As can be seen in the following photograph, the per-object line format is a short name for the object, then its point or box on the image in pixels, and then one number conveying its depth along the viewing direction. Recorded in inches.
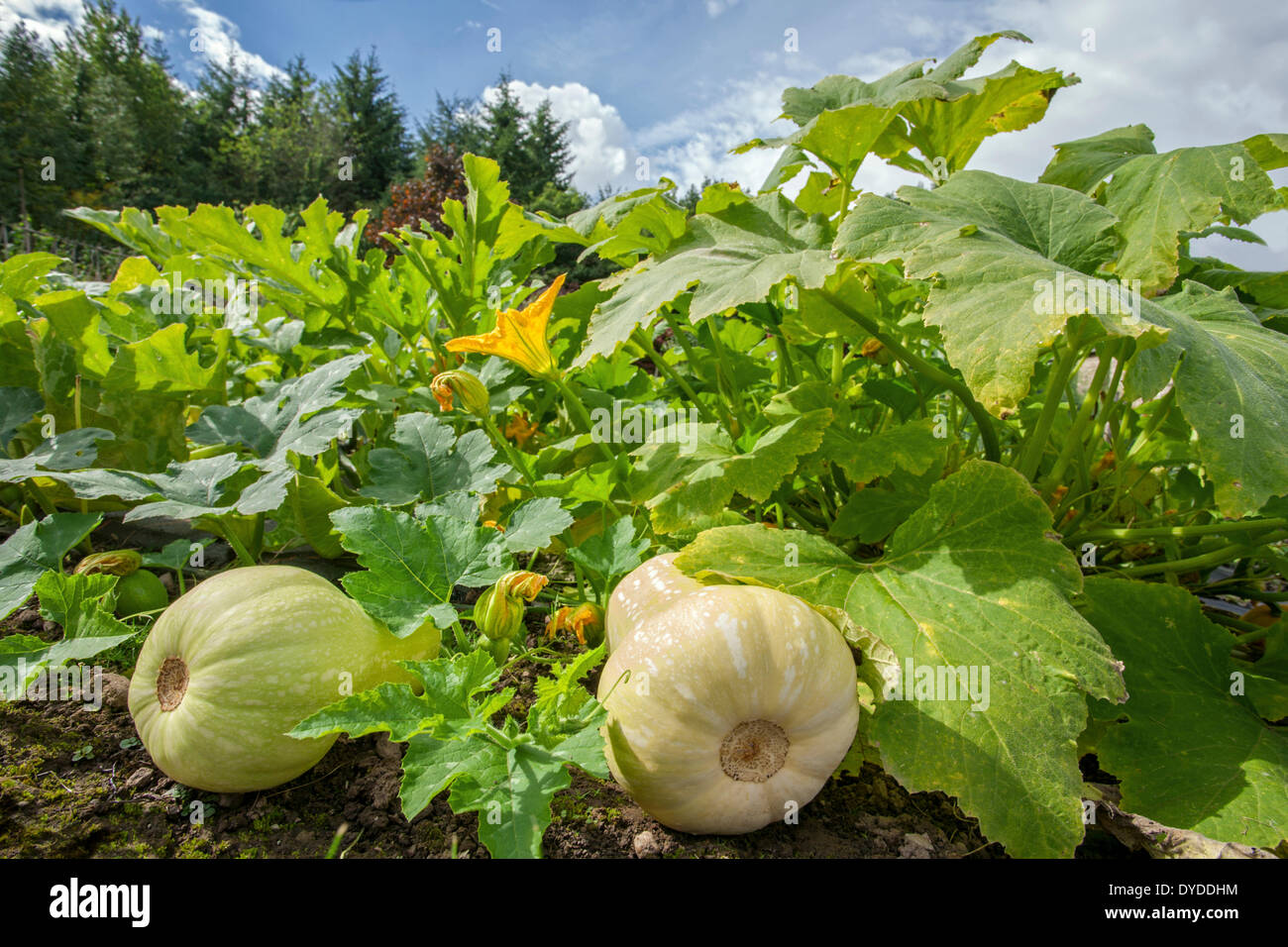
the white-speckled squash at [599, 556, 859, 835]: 14.4
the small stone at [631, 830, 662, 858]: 15.2
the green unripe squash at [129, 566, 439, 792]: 15.7
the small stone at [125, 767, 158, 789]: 17.0
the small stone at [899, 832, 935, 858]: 15.8
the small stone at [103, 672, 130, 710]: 19.7
